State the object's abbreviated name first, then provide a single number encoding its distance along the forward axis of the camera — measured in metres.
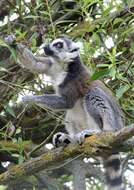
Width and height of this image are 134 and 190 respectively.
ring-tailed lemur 8.89
